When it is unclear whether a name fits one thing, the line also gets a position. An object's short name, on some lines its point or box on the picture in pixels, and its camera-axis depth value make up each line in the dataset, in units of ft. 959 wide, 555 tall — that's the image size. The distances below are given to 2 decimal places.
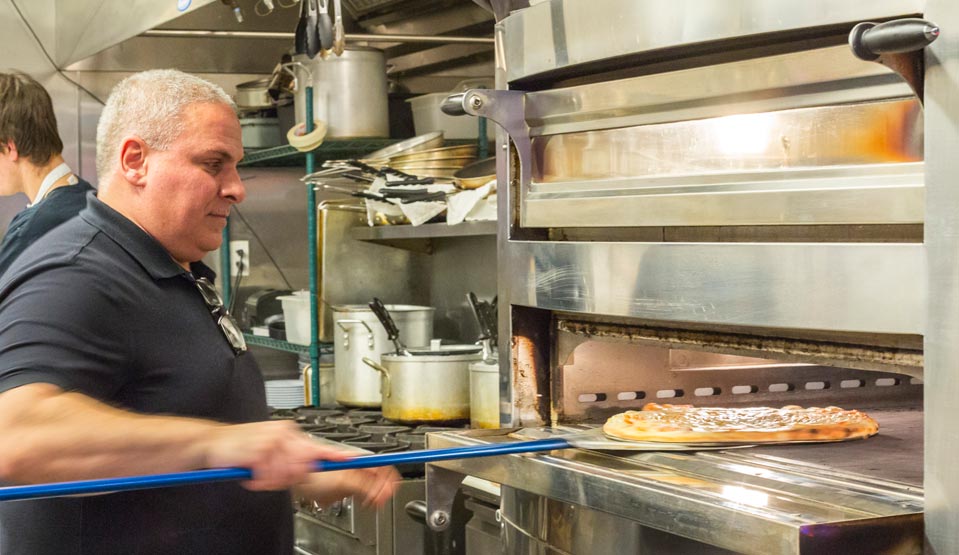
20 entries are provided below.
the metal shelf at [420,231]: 10.60
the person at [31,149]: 10.84
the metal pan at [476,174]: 11.18
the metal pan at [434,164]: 12.10
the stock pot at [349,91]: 12.91
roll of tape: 12.77
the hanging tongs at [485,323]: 10.22
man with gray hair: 4.95
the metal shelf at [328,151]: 13.11
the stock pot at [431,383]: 10.71
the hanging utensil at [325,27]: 10.34
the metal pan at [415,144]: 12.17
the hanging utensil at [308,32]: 10.55
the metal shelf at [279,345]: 13.28
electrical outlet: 16.34
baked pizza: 5.25
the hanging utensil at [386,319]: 11.16
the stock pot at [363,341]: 12.09
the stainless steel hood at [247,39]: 13.35
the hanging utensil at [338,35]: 9.89
